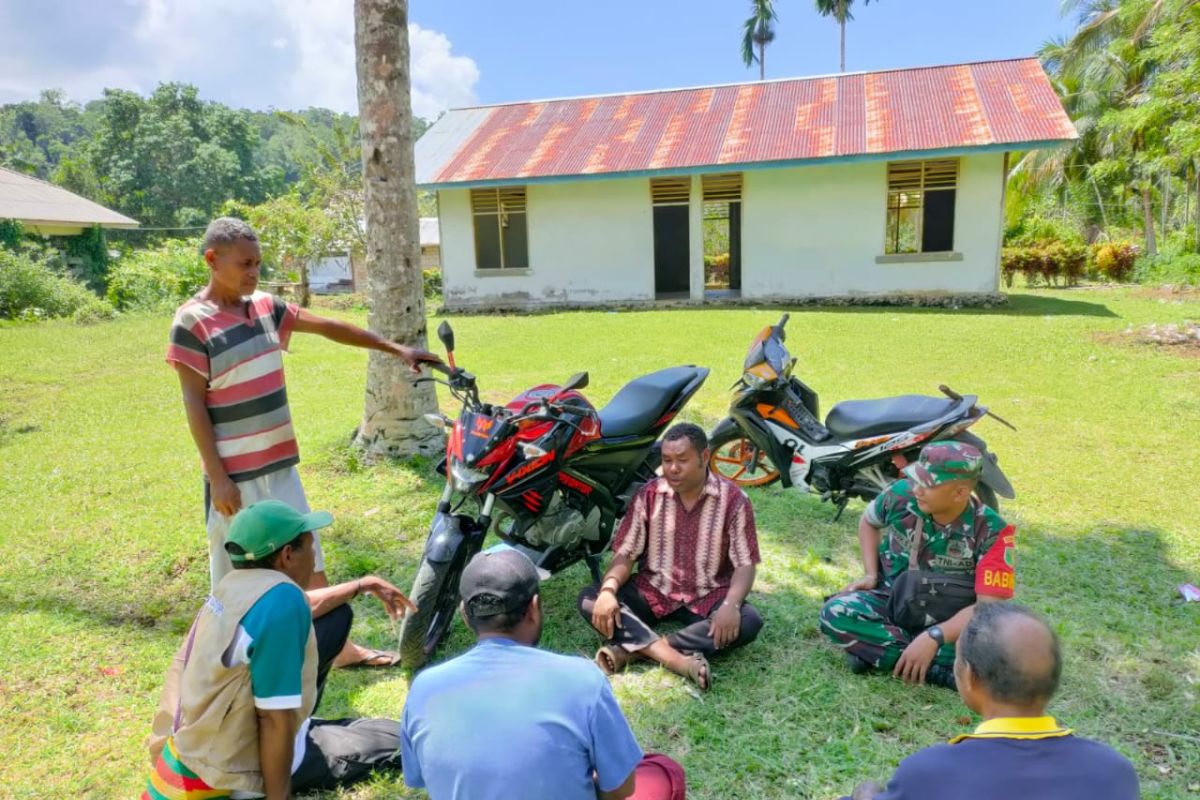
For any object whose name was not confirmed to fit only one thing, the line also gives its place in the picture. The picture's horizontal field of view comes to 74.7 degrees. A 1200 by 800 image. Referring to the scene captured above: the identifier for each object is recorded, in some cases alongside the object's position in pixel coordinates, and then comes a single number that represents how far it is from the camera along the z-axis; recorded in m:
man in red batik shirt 3.15
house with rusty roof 14.46
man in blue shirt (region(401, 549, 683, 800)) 1.60
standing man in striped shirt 2.87
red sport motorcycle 3.11
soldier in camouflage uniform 2.93
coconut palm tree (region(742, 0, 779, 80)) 40.09
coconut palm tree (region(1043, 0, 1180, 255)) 21.62
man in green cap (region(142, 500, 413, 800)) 2.02
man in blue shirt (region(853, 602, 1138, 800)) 1.50
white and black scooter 4.19
